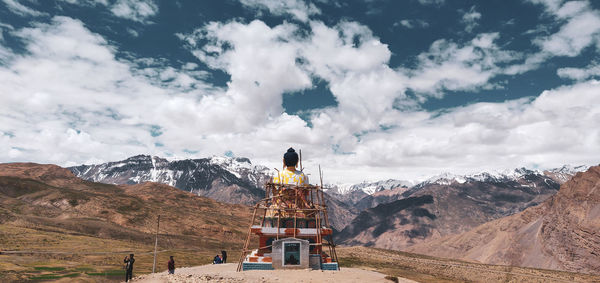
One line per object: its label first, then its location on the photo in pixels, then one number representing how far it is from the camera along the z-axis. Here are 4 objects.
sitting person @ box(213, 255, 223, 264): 44.66
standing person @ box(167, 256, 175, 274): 32.84
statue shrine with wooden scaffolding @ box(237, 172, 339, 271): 36.34
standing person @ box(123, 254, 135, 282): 31.29
